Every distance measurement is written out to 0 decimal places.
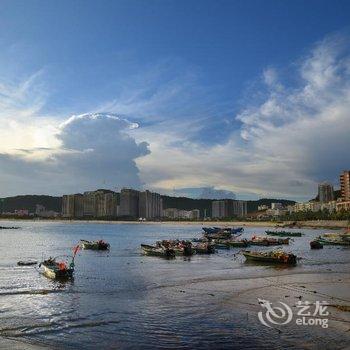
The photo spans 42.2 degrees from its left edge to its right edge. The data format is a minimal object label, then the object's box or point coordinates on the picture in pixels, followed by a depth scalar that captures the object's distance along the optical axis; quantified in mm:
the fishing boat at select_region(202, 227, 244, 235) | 157000
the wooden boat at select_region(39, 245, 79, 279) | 45688
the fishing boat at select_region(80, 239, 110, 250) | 93125
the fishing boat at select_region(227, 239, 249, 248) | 99688
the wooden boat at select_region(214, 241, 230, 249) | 95375
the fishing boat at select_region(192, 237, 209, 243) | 108188
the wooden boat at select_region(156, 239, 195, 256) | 76750
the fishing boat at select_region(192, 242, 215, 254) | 80562
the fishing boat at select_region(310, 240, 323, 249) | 95375
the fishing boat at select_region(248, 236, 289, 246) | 104688
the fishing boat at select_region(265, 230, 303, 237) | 156262
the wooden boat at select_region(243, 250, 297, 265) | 62281
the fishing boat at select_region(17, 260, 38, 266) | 59844
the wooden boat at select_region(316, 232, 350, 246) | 109938
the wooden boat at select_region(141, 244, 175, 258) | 73562
